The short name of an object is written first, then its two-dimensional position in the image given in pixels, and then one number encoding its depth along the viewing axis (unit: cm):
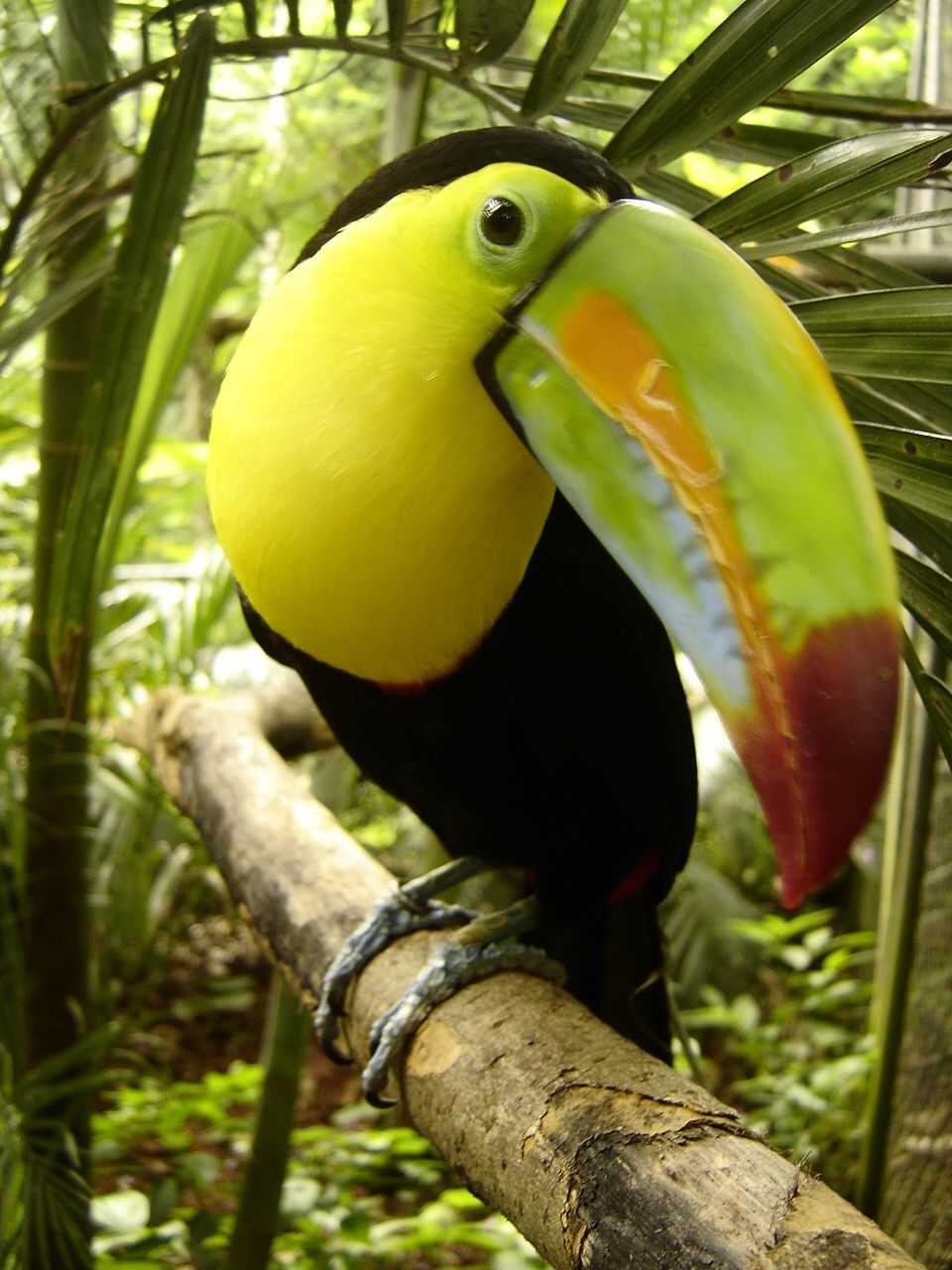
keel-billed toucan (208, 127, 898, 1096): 28
